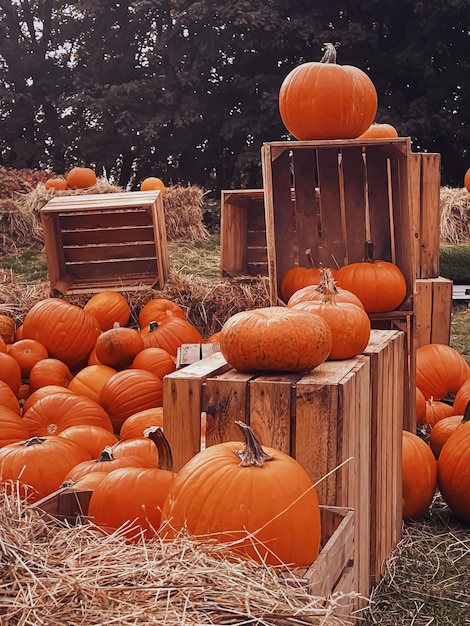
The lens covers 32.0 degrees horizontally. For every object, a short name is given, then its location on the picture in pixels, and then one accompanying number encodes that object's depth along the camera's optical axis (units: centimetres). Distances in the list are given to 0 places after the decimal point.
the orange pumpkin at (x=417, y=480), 326
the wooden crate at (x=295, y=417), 226
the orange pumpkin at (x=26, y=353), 460
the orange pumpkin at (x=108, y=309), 530
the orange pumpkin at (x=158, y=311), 532
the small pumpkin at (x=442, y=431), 372
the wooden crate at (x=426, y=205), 523
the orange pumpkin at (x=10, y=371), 429
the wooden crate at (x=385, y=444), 271
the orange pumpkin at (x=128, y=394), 413
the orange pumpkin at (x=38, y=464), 285
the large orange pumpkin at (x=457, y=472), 320
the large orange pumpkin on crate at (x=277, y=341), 238
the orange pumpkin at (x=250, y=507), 184
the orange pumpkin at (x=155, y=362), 446
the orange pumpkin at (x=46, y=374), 447
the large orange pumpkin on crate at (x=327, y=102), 400
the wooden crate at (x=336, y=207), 449
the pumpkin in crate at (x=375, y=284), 403
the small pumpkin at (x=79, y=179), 1232
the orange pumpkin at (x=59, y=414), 385
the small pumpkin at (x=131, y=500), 214
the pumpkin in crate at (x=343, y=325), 265
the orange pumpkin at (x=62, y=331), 478
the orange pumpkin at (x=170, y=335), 490
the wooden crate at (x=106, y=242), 591
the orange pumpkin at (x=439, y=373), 482
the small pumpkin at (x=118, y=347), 457
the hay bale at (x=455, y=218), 956
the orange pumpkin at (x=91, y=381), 434
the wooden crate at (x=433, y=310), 523
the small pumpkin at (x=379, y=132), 517
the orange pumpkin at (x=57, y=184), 1171
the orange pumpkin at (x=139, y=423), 371
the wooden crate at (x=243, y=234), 581
